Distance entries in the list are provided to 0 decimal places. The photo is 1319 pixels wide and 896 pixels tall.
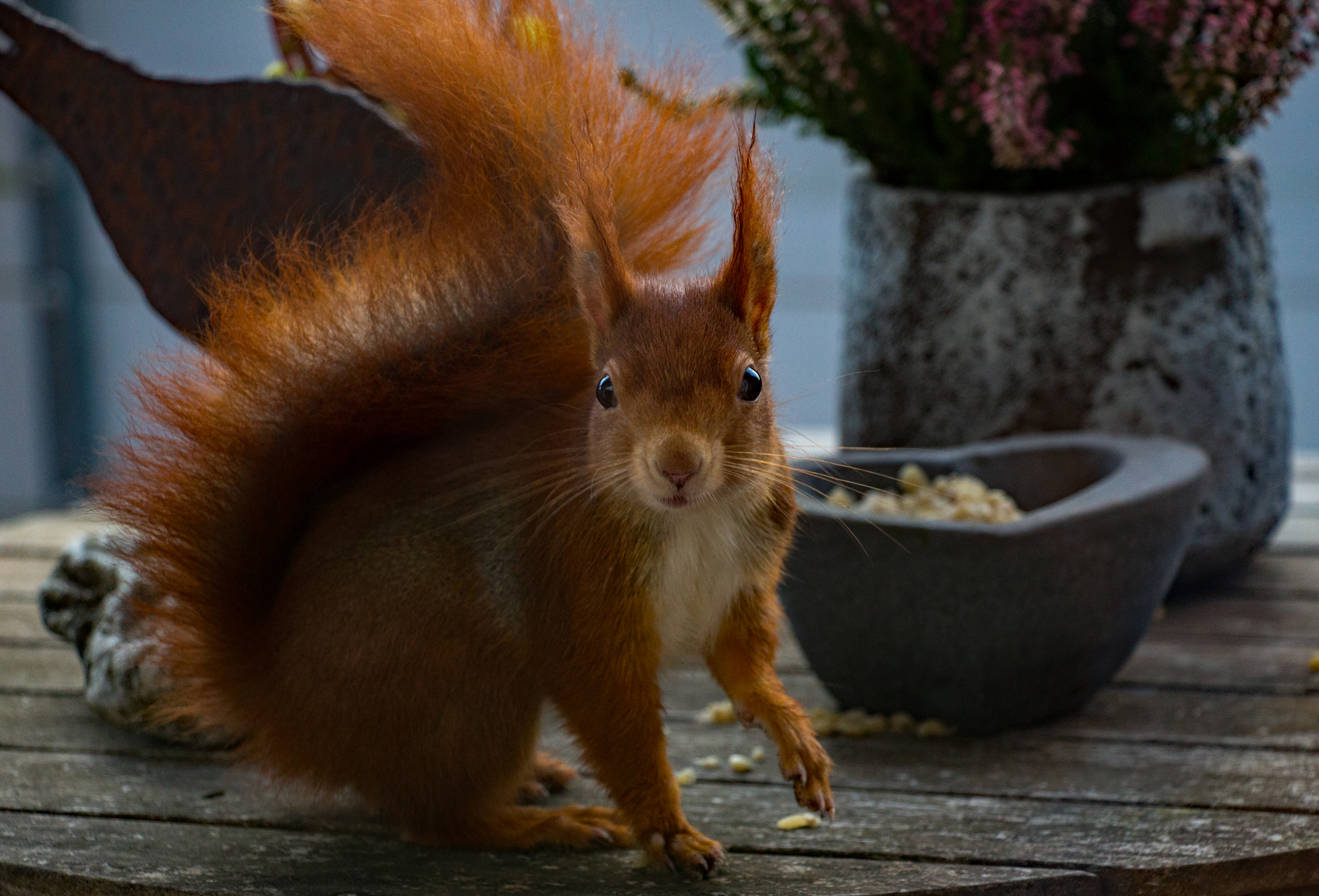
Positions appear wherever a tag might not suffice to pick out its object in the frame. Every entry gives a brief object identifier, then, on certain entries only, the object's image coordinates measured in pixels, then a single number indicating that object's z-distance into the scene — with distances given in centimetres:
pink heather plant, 164
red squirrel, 145
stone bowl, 153
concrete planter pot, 166
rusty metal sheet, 157
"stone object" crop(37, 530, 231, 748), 154
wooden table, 146
